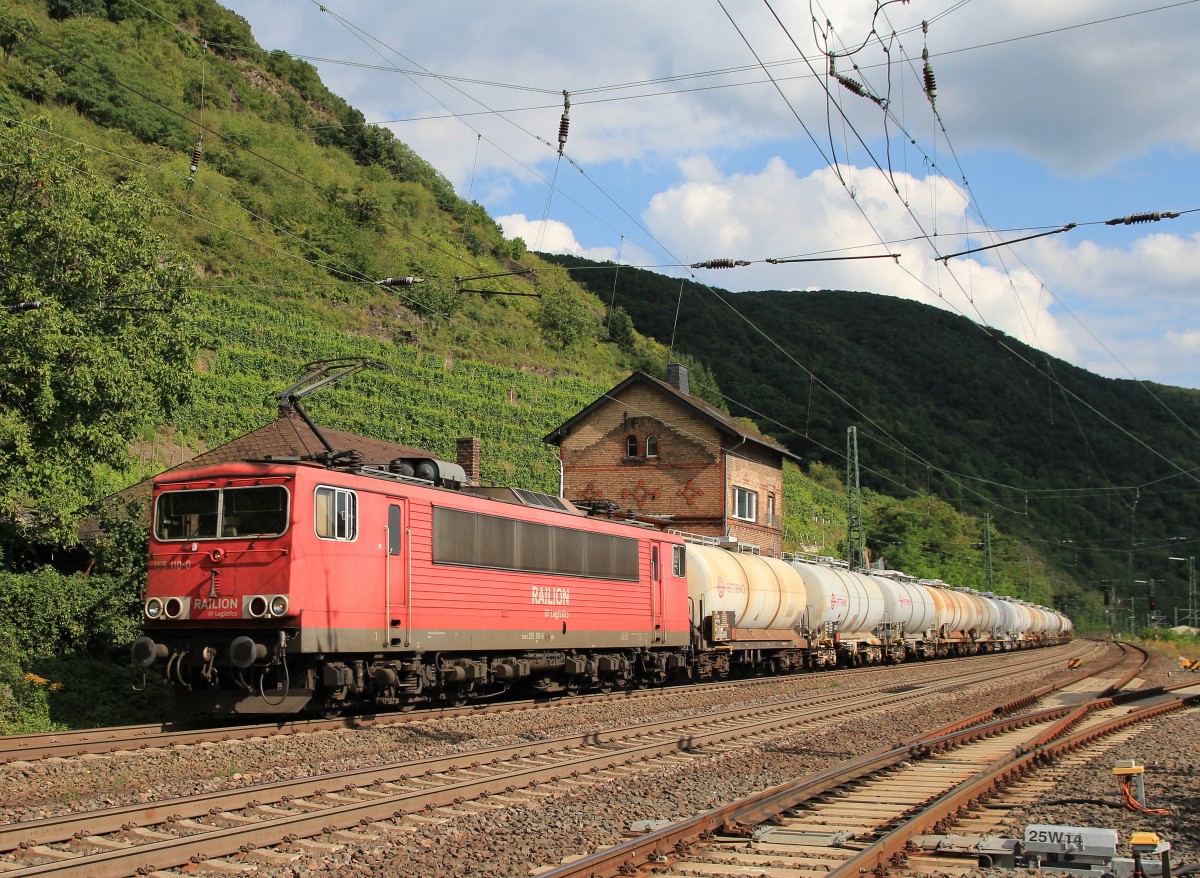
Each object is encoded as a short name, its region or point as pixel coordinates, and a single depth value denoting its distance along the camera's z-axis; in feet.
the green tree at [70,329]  65.26
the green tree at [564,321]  269.64
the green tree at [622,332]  323.57
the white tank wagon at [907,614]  125.49
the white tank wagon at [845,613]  105.70
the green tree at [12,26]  243.85
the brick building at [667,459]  149.07
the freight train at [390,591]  47.32
